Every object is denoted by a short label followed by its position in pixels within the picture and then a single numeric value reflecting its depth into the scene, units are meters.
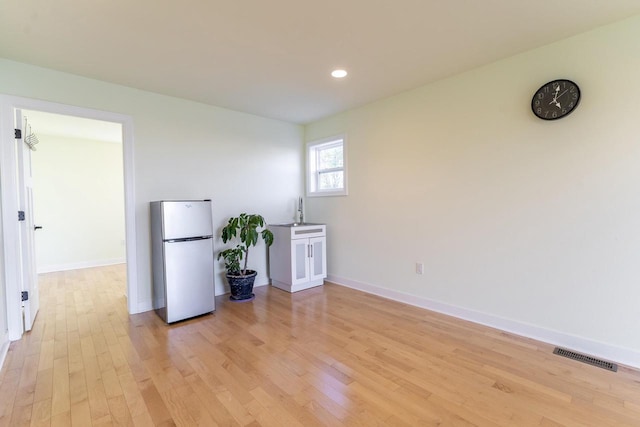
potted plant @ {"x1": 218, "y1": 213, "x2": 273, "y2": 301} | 3.67
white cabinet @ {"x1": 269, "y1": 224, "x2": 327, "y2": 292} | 3.98
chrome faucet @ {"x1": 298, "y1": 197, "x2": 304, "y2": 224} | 4.86
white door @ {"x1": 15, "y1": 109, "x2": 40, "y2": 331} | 2.72
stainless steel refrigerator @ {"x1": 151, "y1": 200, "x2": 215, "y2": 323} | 2.98
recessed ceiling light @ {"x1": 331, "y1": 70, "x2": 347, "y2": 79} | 2.86
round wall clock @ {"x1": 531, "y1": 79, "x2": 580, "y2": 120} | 2.29
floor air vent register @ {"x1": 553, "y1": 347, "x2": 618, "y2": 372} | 2.10
